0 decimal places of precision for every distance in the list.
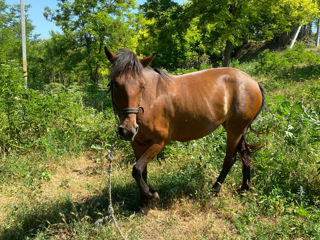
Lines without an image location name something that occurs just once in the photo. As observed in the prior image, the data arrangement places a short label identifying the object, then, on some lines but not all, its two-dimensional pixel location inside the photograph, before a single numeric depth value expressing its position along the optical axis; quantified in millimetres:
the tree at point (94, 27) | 11850
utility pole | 6660
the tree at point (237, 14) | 11443
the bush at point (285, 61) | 13438
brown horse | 2785
